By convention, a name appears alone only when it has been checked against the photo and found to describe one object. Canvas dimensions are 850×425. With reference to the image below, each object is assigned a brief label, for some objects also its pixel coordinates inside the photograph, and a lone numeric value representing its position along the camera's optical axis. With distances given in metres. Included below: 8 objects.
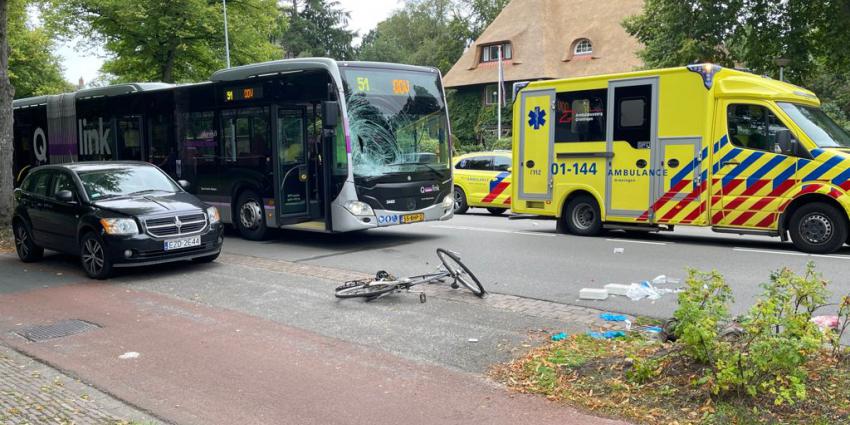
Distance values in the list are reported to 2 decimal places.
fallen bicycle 7.91
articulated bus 11.91
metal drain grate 6.88
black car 9.55
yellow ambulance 10.89
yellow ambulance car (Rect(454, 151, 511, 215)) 18.67
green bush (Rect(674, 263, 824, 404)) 4.18
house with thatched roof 43.16
